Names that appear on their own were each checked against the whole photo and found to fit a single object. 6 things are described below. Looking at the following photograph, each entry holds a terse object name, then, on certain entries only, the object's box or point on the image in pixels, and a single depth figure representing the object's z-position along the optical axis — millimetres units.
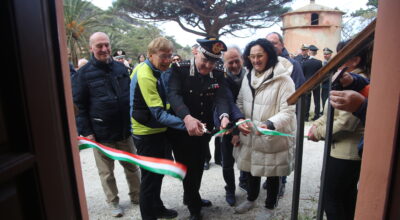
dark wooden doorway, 801
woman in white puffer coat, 2561
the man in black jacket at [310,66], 7348
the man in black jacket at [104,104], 2803
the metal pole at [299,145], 1797
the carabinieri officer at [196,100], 2406
